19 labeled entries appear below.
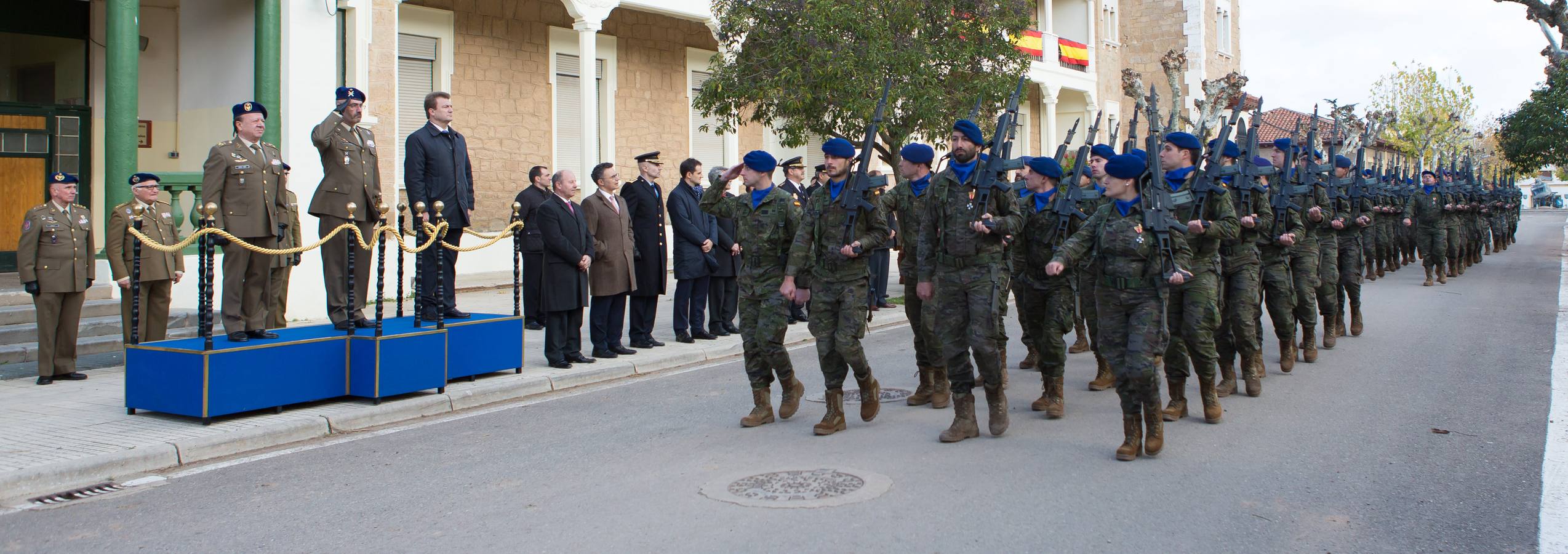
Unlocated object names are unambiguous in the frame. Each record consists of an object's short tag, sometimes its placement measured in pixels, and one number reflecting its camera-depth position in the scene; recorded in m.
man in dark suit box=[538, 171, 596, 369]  9.88
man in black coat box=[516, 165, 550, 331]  11.29
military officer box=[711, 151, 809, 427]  7.35
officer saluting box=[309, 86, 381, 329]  9.08
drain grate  5.83
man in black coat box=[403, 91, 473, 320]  9.67
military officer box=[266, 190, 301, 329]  9.91
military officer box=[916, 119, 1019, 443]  6.96
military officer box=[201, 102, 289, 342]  8.57
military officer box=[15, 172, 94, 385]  9.05
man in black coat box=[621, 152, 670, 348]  11.24
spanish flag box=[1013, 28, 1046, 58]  30.12
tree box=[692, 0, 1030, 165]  14.29
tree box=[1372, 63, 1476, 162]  63.81
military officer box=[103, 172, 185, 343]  9.66
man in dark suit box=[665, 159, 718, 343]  11.62
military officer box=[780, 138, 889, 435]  7.18
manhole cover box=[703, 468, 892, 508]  5.50
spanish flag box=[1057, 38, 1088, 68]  32.81
